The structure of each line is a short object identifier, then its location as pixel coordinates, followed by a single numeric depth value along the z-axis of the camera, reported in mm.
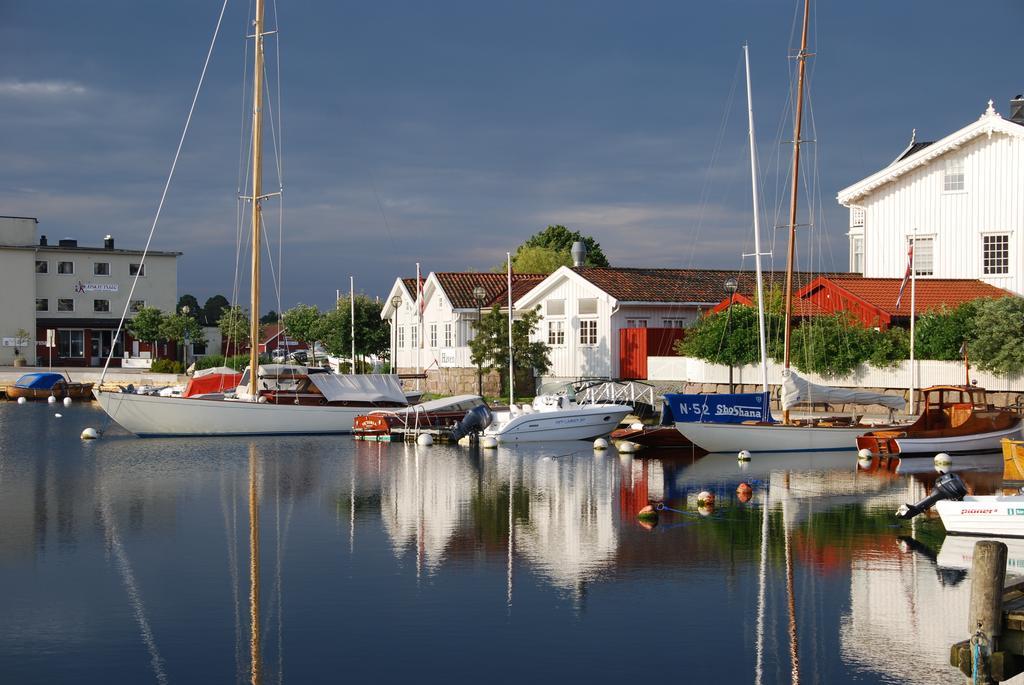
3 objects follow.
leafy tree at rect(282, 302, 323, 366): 99062
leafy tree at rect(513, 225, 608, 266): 110625
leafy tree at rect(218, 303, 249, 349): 101800
